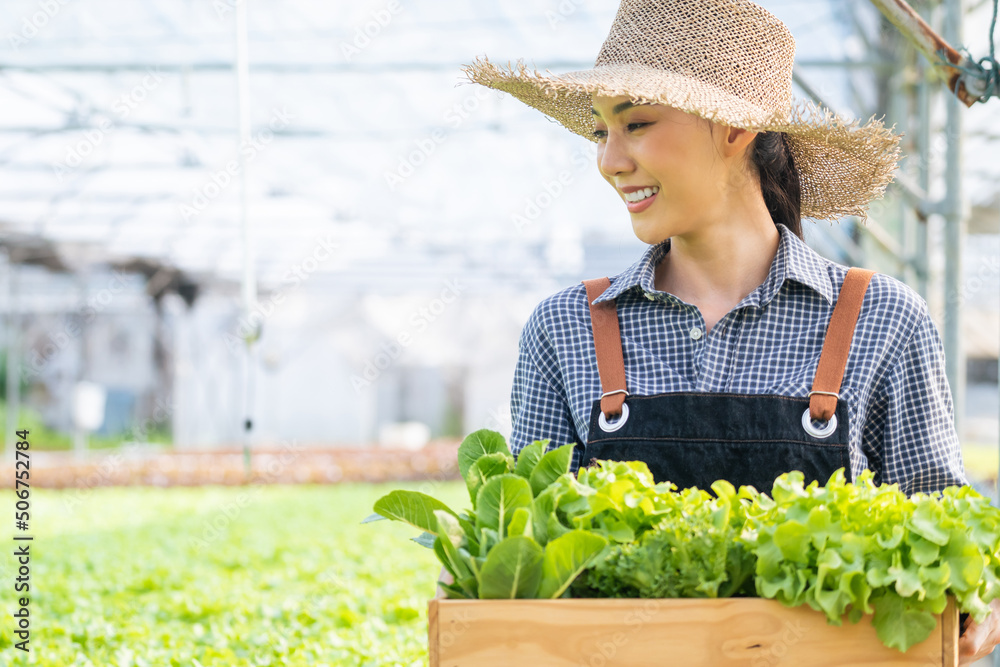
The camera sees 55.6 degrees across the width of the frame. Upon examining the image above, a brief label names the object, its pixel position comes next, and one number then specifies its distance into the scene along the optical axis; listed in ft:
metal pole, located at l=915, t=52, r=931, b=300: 16.48
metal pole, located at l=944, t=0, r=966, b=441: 11.12
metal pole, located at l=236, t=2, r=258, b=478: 12.24
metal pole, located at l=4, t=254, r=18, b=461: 38.01
